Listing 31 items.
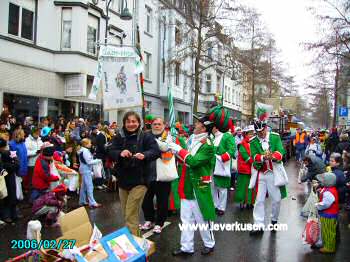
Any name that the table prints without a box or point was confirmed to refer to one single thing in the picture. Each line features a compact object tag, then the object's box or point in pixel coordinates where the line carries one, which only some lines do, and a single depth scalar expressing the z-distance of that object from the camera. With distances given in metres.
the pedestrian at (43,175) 7.93
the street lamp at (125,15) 14.17
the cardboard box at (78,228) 4.50
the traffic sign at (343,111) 25.47
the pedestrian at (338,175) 7.43
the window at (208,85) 43.84
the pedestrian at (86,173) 9.21
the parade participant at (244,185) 9.21
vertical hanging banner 7.62
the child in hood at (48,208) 7.03
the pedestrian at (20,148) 8.59
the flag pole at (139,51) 7.70
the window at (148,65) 26.47
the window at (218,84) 45.79
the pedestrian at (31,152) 9.69
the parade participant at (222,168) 8.75
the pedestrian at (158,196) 7.24
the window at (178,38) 23.80
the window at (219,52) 23.45
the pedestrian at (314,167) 8.73
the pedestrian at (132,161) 5.40
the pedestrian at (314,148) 14.09
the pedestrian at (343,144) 13.05
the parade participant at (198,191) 5.66
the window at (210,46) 22.97
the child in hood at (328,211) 6.10
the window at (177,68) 23.85
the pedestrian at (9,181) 7.44
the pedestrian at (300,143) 21.25
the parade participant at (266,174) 7.07
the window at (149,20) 26.39
